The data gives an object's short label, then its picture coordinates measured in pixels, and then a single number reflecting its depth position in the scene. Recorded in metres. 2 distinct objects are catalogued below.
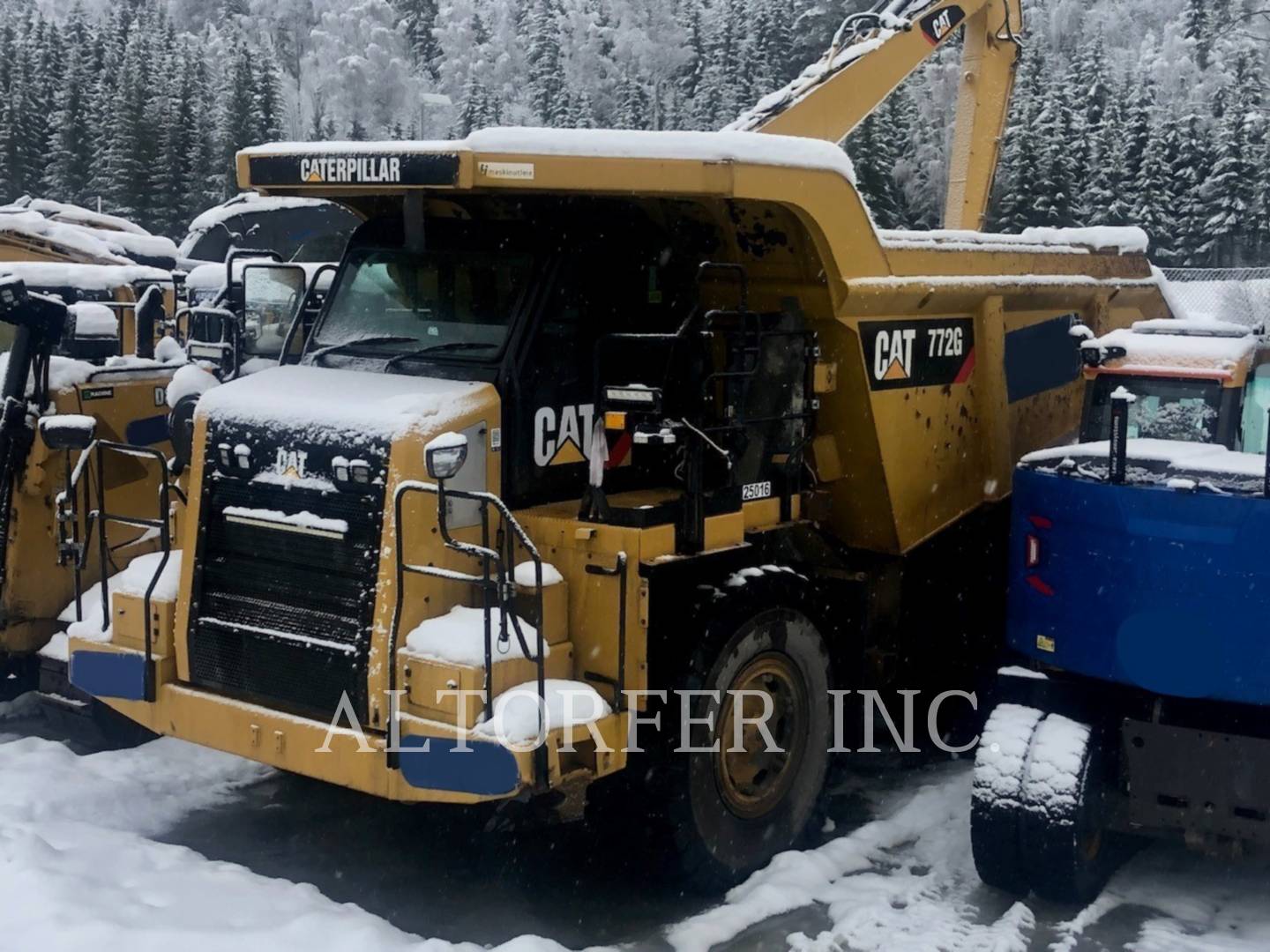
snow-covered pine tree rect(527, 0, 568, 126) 89.31
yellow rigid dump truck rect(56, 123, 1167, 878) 5.61
